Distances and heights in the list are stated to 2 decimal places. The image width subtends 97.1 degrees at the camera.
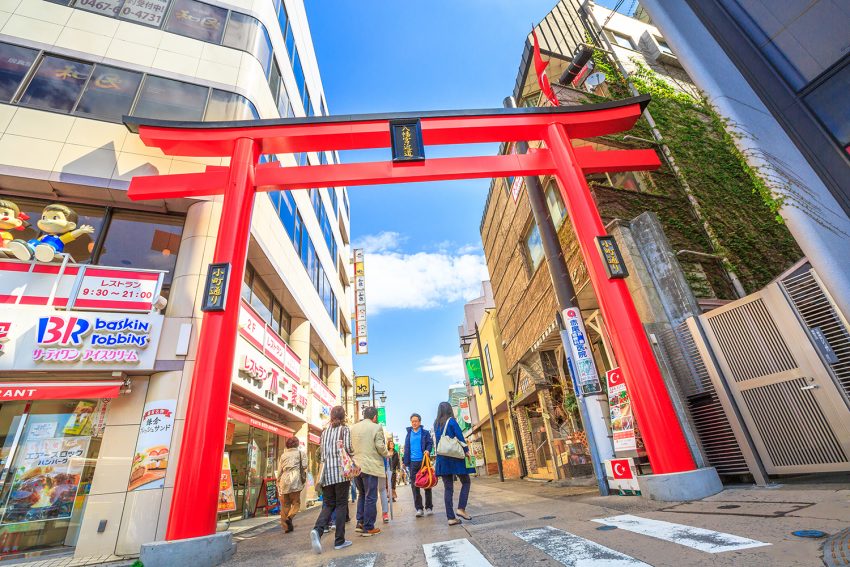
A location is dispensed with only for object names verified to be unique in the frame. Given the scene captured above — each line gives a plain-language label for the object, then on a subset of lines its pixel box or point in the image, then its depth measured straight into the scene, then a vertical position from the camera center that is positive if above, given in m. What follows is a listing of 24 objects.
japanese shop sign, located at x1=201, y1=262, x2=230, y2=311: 5.54 +2.69
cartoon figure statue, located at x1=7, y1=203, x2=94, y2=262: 6.64 +4.67
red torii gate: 4.89 +5.17
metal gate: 4.45 +0.56
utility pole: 6.57 +2.81
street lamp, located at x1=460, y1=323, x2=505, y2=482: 16.24 +2.03
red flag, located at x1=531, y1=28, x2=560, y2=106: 9.69 +8.66
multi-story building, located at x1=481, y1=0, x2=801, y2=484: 7.46 +4.67
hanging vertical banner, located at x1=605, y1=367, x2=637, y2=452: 5.75 +0.37
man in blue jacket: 6.58 +0.28
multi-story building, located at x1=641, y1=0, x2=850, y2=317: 3.62 +3.12
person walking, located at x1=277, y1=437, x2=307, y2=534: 6.67 -0.04
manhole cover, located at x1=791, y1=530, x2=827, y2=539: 2.42 -0.68
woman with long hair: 5.14 -0.14
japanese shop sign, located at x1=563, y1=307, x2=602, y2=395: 6.82 +1.51
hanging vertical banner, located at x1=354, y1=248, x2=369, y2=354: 23.11 +9.27
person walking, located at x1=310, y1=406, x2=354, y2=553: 4.41 -0.07
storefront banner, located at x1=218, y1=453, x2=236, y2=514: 7.15 -0.13
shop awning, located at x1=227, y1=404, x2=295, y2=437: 7.62 +1.26
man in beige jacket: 5.16 +0.12
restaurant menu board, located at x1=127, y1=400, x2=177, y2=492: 6.12 +0.71
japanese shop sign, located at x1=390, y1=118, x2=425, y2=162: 7.21 +5.70
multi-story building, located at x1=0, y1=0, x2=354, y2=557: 6.03 +3.92
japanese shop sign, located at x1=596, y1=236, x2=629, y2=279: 6.06 +2.70
